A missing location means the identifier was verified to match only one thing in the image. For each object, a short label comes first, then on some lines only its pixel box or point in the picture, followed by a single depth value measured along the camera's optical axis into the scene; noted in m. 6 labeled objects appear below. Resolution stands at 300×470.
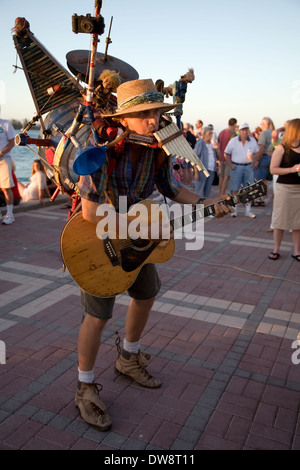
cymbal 2.91
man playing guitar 2.51
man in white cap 8.84
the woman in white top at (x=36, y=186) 9.69
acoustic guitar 2.60
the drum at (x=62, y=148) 2.40
